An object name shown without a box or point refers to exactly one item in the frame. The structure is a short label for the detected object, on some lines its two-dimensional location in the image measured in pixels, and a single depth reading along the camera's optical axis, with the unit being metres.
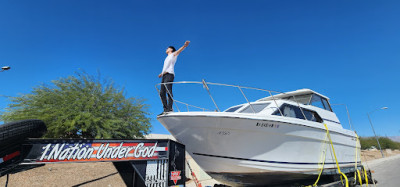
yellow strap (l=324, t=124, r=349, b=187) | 5.55
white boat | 4.43
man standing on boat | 4.69
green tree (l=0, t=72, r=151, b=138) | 10.89
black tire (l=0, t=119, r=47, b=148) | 2.23
